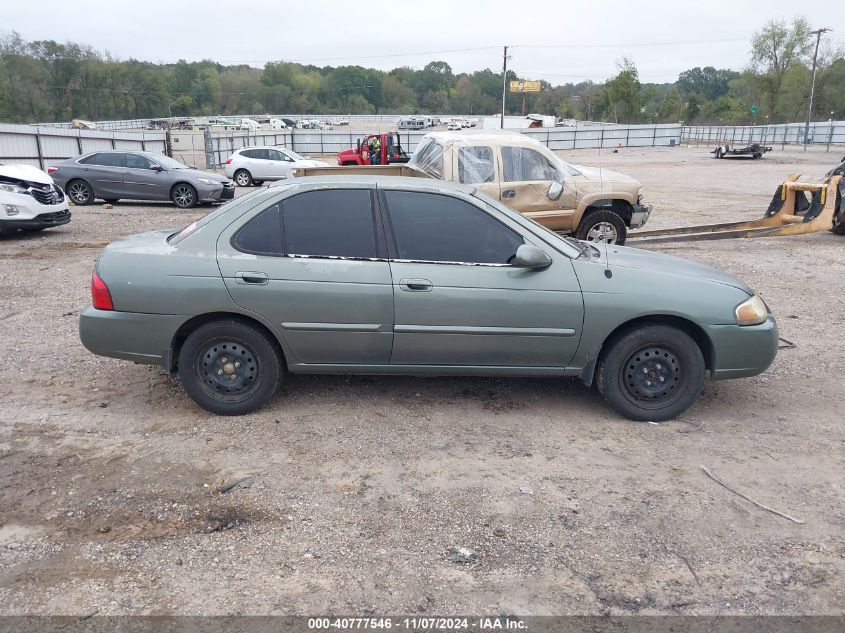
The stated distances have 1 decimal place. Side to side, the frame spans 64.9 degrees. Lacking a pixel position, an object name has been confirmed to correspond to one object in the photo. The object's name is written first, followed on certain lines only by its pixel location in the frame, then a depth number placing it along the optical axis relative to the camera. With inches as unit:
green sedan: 175.9
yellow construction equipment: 428.8
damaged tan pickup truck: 375.6
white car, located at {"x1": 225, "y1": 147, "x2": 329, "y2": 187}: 911.7
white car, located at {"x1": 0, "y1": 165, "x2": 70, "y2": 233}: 443.8
